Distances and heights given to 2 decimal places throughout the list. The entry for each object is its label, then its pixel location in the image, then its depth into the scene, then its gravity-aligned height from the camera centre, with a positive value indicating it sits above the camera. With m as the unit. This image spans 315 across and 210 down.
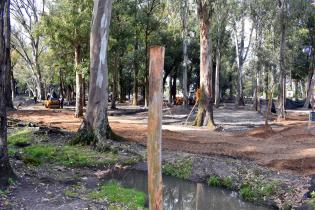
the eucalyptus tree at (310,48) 38.92 +6.65
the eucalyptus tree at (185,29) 32.98 +6.90
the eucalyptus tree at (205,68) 19.49 +1.71
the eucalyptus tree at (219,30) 34.45 +7.69
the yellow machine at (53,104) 32.15 -0.55
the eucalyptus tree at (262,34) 35.86 +7.13
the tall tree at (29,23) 38.40 +9.04
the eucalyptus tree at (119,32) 25.38 +5.26
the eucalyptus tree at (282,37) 25.18 +4.55
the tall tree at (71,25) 19.19 +4.20
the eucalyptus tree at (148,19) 32.44 +7.80
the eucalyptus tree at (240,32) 36.78 +7.70
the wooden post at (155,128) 3.45 -0.33
